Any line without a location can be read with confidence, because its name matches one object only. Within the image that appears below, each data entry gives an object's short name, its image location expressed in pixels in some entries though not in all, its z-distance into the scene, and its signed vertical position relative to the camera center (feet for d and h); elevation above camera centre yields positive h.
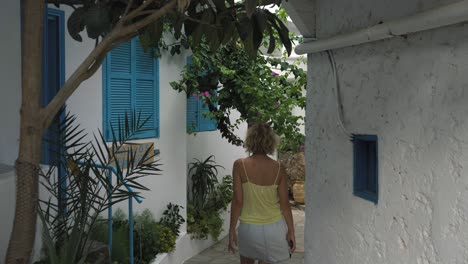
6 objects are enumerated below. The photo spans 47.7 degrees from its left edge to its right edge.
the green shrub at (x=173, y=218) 21.09 -3.41
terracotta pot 37.09 -4.05
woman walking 13.53 -1.94
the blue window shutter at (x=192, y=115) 24.90 +0.94
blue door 15.57 +2.25
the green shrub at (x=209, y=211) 23.88 -3.65
